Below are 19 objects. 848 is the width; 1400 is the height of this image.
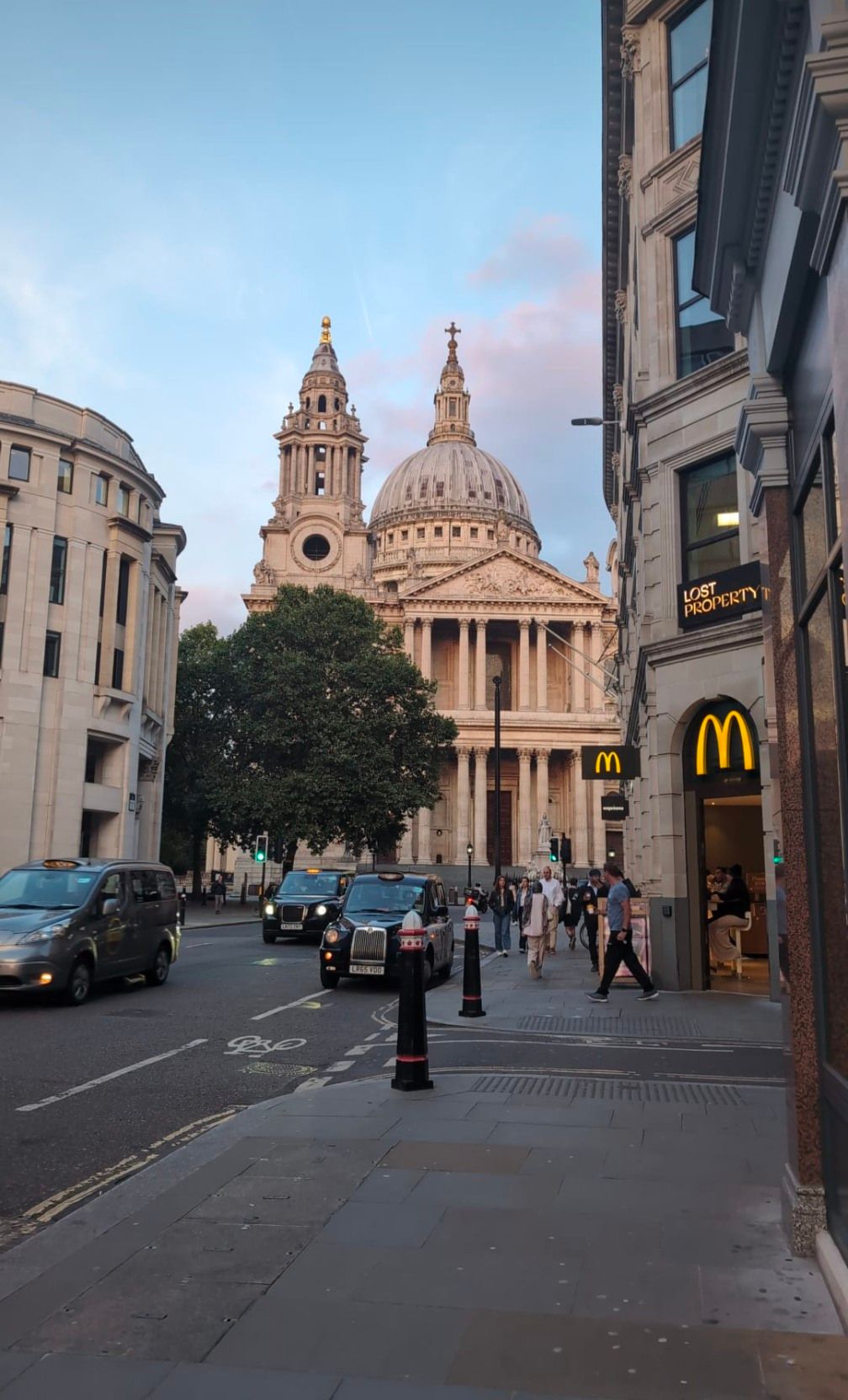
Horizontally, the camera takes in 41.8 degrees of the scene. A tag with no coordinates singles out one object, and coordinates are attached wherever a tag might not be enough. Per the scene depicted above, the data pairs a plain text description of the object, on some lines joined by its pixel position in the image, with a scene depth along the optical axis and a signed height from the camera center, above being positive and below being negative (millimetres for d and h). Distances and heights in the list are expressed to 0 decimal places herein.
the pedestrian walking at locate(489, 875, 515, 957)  27953 -598
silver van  13609 -523
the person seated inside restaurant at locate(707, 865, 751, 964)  17891 -344
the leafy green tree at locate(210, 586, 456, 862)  48312 +7002
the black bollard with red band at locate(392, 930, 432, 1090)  8438 -1007
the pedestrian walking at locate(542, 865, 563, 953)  22156 -47
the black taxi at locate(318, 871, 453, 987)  16641 -579
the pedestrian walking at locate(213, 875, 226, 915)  49188 -168
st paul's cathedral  83625 +19949
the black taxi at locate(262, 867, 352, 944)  27281 -570
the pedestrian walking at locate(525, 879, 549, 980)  18703 -617
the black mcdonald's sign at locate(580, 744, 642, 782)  20469 +2410
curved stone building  38656 +9298
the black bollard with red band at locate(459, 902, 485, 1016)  13541 -1107
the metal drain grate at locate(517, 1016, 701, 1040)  12478 -1531
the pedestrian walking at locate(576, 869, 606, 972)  19438 -267
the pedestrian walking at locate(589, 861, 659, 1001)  14750 -617
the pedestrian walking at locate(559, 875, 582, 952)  28484 -631
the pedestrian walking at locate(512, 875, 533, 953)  22919 -578
